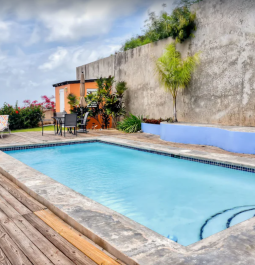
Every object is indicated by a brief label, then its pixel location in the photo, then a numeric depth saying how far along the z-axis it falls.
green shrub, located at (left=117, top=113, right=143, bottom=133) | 11.23
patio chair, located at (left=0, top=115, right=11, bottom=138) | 9.68
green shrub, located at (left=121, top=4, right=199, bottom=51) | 9.48
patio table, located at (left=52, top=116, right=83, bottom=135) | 10.12
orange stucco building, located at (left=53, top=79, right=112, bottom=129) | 13.03
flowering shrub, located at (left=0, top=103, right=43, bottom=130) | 13.77
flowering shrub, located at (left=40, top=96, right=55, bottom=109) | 17.92
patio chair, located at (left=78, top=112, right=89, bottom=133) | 10.86
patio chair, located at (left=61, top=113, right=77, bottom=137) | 9.83
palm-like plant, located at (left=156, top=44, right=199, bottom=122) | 9.34
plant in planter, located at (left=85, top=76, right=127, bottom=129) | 12.20
